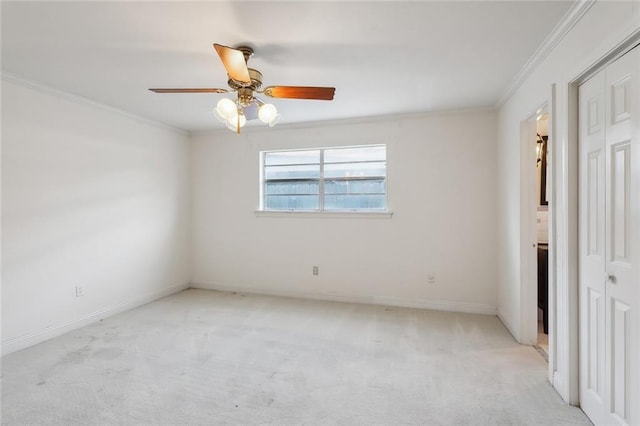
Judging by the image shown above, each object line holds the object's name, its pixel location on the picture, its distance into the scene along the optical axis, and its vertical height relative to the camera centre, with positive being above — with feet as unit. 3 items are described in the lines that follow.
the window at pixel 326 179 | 13.85 +1.62
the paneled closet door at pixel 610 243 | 5.01 -0.49
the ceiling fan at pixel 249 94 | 7.12 +2.88
